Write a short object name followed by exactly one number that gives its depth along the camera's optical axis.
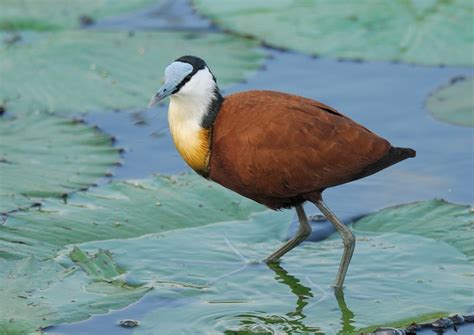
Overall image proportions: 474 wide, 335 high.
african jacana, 10.61
